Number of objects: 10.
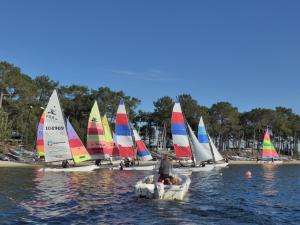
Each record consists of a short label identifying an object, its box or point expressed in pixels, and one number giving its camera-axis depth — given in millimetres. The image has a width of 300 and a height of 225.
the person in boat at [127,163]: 58681
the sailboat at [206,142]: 66325
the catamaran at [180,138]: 55438
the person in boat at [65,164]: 53281
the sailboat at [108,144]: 68644
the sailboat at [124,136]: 60566
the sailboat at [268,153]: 110125
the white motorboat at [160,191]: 24938
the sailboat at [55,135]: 53438
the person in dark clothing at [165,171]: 26644
